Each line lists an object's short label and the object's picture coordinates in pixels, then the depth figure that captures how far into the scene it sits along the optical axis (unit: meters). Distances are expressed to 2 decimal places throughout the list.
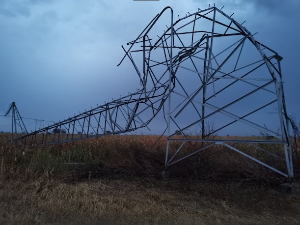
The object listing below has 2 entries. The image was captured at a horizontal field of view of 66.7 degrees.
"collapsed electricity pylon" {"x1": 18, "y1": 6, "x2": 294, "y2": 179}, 6.42
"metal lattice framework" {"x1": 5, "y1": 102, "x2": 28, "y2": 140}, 10.59
